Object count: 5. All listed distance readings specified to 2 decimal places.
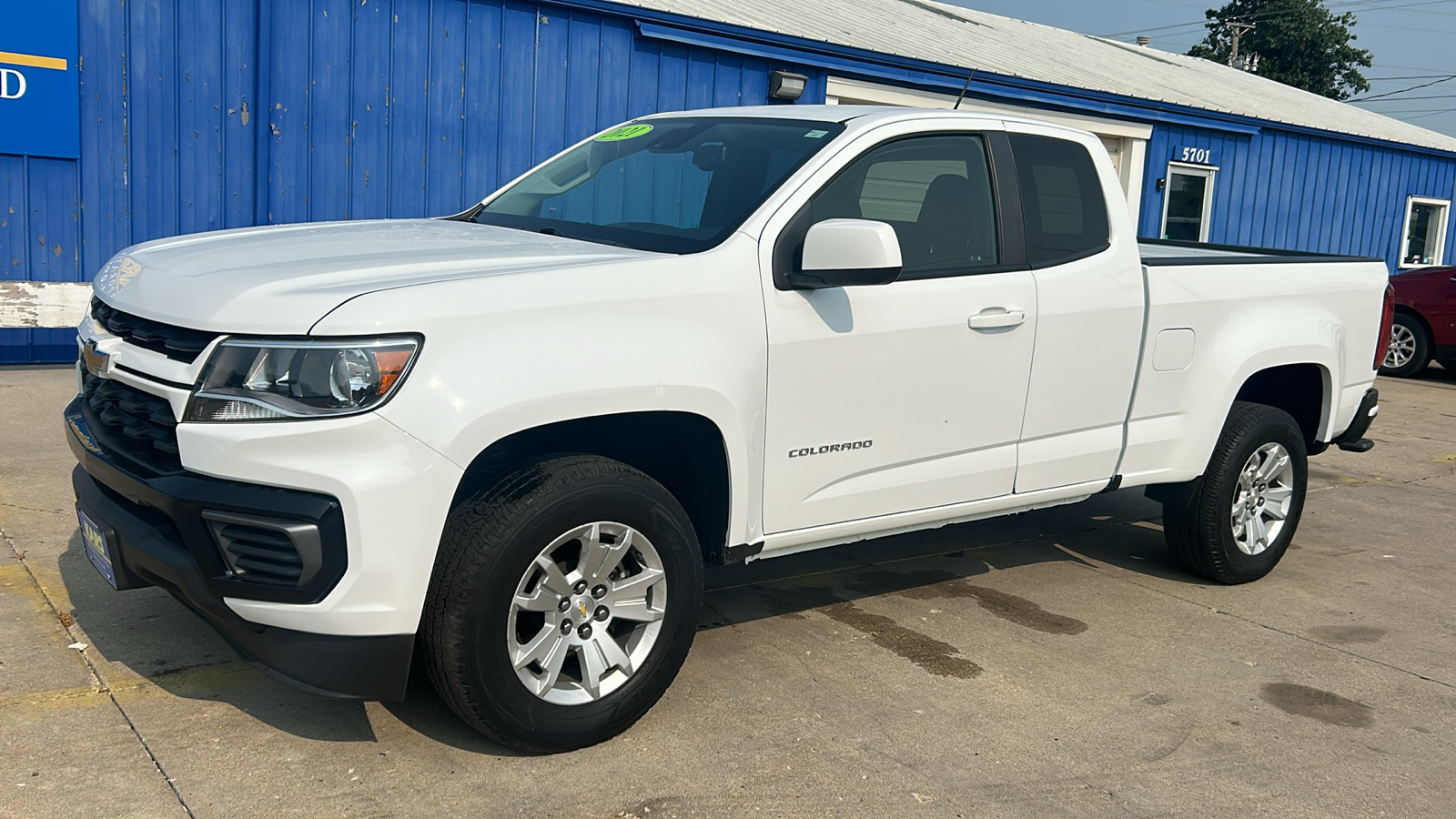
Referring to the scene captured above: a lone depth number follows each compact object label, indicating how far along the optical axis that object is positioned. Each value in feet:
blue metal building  28.07
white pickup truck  9.56
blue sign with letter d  27.25
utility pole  164.55
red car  44.60
